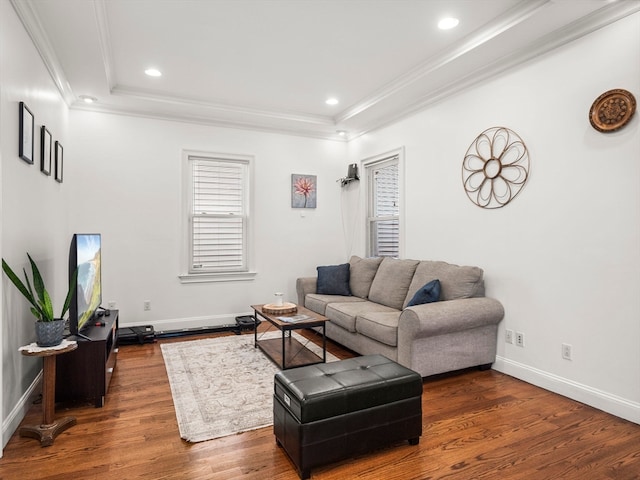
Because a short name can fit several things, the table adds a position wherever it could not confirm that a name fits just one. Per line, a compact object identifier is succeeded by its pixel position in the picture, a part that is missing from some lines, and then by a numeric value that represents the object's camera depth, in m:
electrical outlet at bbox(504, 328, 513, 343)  3.29
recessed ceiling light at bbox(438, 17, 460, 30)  2.88
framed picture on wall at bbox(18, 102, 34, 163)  2.49
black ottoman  1.91
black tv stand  2.63
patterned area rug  2.45
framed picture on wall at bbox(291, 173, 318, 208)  5.50
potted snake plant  2.28
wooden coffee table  3.35
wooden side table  2.21
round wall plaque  2.50
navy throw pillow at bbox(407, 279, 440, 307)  3.34
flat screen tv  2.70
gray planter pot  2.28
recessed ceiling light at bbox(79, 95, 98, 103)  4.16
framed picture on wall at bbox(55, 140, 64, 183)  3.61
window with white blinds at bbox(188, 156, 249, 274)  4.98
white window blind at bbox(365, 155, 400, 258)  5.01
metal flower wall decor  3.26
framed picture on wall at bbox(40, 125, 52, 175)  3.00
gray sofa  3.02
